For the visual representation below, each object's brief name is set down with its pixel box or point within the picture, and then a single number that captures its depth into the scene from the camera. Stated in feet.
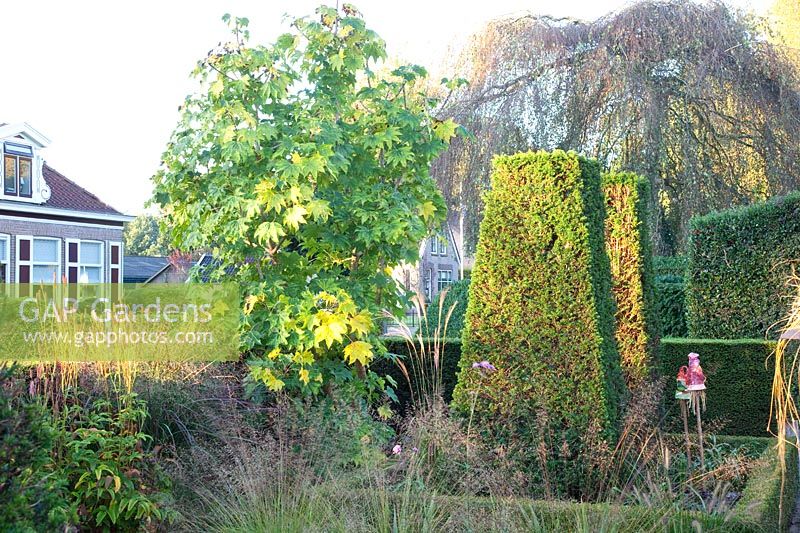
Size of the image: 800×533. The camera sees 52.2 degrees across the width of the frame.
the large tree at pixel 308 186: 17.62
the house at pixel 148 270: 118.42
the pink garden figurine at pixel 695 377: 16.69
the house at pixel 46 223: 80.43
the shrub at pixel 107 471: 12.84
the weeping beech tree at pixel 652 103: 46.11
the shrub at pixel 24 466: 8.02
